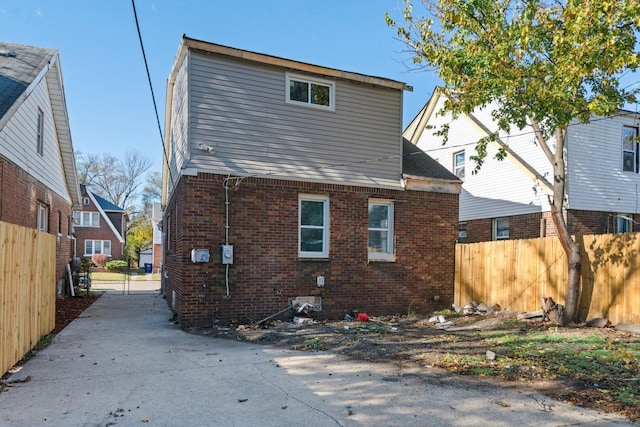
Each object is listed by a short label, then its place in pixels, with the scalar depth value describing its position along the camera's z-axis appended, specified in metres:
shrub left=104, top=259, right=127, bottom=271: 34.39
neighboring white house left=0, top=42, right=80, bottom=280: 9.61
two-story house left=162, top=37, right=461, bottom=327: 9.43
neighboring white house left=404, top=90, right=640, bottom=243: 14.58
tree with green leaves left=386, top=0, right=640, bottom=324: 7.18
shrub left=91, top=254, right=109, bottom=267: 35.34
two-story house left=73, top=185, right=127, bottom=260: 36.09
